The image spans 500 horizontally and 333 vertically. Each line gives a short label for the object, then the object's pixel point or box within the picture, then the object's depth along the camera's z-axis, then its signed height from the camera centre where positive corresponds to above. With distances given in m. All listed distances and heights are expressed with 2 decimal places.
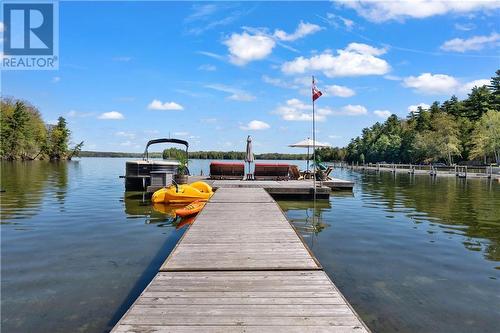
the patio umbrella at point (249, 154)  23.51 +0.68
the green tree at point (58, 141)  94.25 +5.94
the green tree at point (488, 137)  54.38 +4.25
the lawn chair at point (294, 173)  23.84 -0.53
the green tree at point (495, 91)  66.94 +13.98
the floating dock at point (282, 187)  18.10 -1.10
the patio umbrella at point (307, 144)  25.64 +1.46
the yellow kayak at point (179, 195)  15.57 -1.29
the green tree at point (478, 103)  68.19 +11.75
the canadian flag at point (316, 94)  15.39 +2.96
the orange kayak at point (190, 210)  12.77 -1.60
